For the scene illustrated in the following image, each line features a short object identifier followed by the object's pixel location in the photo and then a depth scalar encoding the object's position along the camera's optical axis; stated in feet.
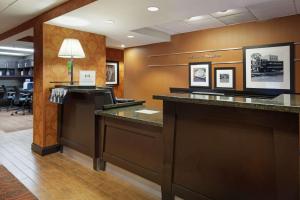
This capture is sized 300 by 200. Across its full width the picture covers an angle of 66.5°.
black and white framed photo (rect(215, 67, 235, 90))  15.23
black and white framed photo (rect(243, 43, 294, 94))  12.98
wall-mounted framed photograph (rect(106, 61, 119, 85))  25.81
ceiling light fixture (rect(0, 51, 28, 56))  36.42
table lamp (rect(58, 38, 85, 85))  11.92
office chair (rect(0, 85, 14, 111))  31.98
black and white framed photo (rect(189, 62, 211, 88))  16.47
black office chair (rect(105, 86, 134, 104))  11.38
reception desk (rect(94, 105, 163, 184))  8.20
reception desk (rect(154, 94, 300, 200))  5.04
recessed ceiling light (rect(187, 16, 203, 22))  13.89
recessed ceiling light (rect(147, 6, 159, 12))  10.31
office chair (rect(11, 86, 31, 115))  29.81
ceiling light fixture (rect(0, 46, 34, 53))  28.14
